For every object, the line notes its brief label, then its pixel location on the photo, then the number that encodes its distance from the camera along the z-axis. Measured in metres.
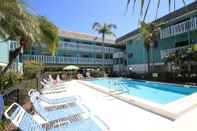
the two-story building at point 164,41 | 13.03
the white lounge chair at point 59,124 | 2.37
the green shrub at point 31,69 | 10.36
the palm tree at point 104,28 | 18.62
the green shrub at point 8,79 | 6.36
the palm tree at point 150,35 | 14.15
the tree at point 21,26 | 4.77
